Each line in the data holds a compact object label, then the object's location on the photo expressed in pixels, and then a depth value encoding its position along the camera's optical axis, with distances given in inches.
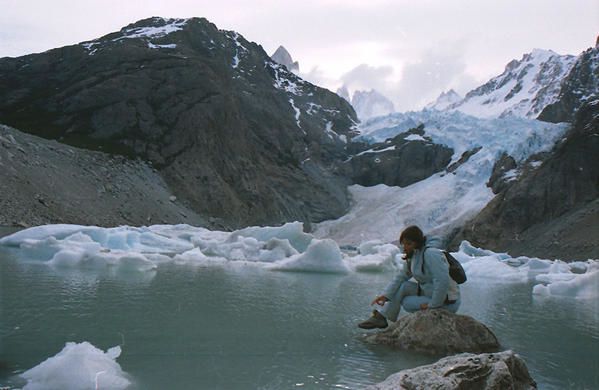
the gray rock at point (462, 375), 153.2
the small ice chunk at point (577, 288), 561.6
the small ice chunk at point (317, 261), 719.1
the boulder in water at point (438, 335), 244.7
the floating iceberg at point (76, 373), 163.9
